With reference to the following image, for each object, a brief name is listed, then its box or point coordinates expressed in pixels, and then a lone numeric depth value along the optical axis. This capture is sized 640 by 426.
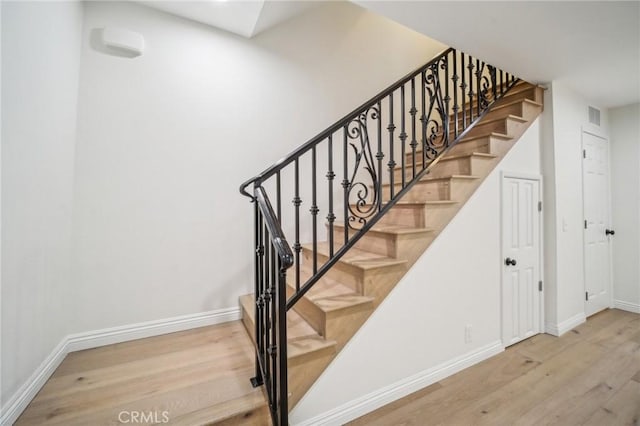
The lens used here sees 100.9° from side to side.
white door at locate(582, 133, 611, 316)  3.06
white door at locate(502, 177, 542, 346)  2.41
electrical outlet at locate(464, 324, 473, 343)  2.13
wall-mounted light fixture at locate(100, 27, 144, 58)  2.04
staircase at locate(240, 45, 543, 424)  1.38
